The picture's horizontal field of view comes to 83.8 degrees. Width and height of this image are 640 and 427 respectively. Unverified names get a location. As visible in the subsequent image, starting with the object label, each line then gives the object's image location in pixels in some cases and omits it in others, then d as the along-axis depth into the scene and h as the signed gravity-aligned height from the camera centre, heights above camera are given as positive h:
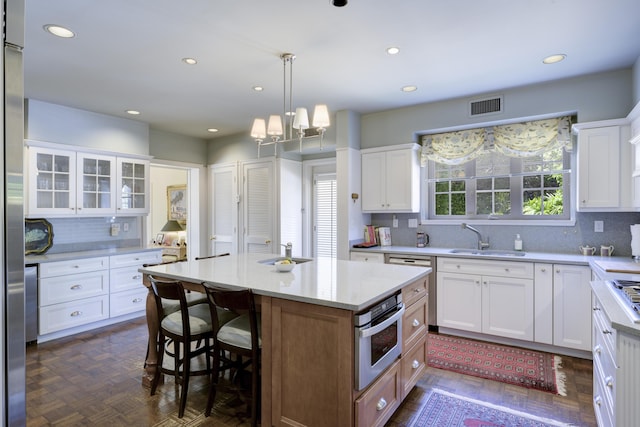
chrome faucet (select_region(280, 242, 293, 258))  3.02 -0.31
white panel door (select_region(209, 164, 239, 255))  5.81 +0.08
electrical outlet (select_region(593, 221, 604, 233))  3.48 -0.12
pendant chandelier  2.67 +0.72
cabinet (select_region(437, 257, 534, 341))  3.41 -0.83
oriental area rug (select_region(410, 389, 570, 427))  2.24 -1.31
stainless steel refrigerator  0.87 -0.03
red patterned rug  2.81 -1.31
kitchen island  1.81 -0.72
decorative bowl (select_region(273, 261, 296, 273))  2.62 -0.39
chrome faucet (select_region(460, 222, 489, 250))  4.04 -0.31
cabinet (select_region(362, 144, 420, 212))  4.30 +0.43
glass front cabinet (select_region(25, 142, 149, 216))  3.93 +0.38
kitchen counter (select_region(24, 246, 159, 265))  3.76 -0.47
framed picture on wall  7.58 +0.24
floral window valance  3.67 +0.82
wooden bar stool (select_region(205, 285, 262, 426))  2.07 -0.74
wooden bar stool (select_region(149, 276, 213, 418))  2.31 -0.79
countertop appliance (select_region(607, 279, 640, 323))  1.58 -0.43
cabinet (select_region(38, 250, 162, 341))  3.75 -0.89
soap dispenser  3.87 -0.33
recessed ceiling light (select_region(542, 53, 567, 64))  2.92 +1.30
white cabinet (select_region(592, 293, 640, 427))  1.46 -0.71
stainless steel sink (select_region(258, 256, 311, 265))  3.16 -0.43
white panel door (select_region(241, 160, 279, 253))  5.37 +0.10
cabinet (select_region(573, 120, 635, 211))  3.10 +0.42
